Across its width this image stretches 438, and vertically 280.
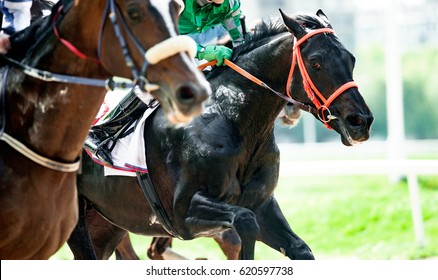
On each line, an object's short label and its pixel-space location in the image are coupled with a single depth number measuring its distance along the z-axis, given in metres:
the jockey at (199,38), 11.02
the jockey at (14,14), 8.02
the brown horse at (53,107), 6.95
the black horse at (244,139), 10.18
